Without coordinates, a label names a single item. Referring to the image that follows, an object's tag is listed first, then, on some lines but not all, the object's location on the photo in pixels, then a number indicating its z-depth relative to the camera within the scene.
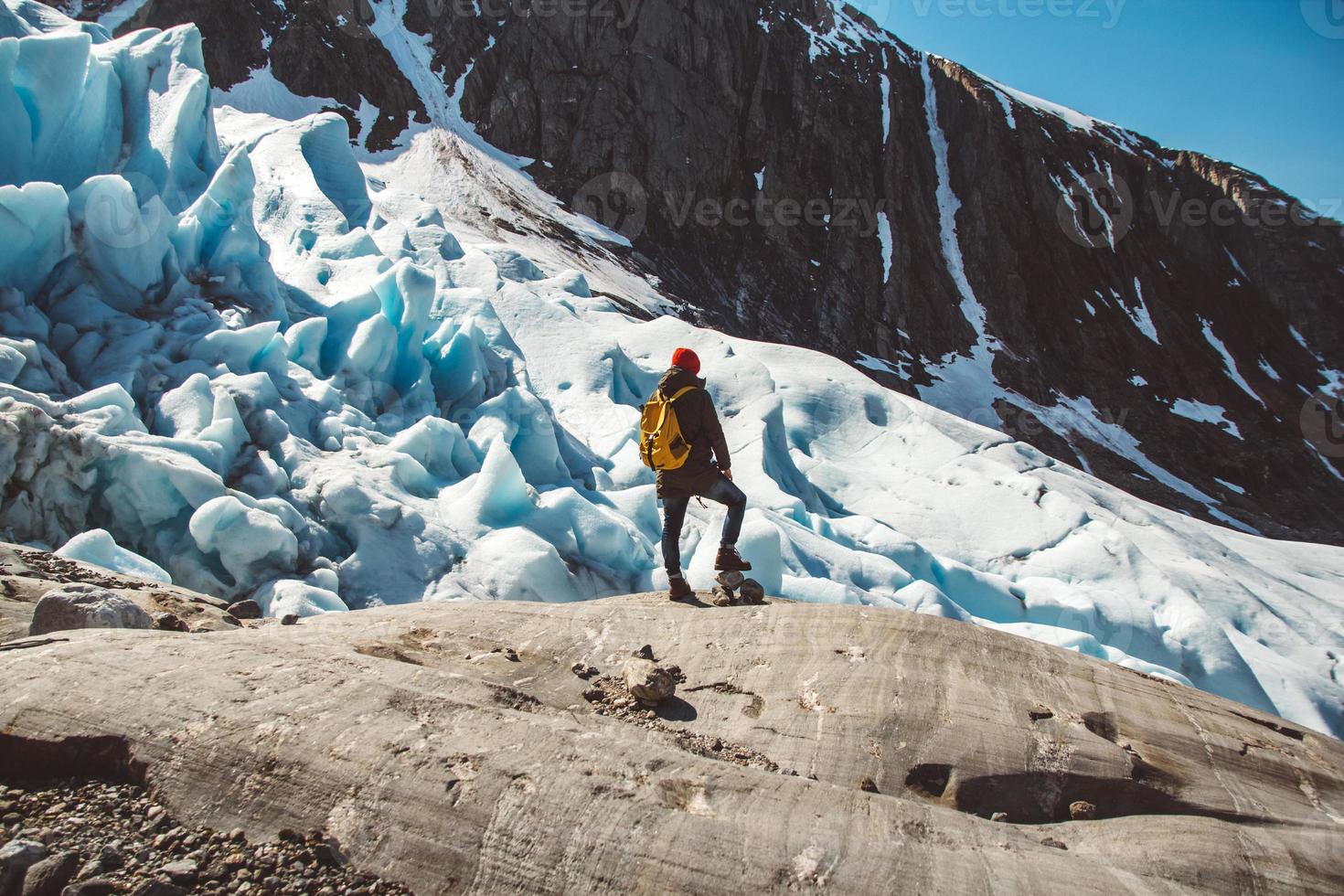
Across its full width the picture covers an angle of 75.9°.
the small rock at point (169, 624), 4.56
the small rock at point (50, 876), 2.60
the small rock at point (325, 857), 2.89
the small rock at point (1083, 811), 3.79
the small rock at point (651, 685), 4.23
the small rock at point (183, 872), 2.72
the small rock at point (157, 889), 2.62
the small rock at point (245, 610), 5.43
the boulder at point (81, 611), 4.23
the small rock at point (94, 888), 2.58
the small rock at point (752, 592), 5.67
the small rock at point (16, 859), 2.60
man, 5.39
